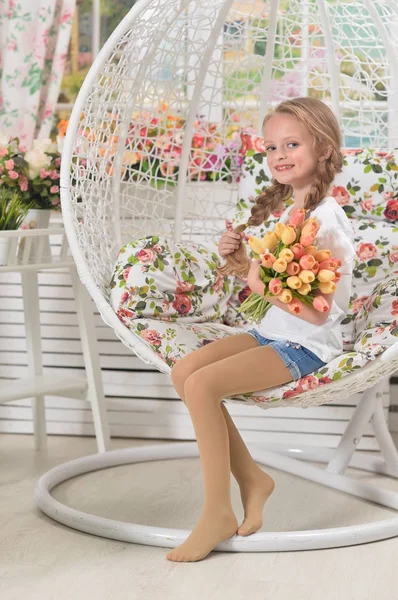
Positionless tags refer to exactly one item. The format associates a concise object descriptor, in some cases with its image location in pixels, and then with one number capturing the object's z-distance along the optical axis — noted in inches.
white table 98.3
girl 74.2
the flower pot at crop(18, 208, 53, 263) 99.9
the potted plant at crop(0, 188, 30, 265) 96.4
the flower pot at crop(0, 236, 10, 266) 96.2
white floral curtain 126.2
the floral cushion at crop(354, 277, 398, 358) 78.7
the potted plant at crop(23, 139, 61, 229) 100.8
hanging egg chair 78.5
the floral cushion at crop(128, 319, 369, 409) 76.1
